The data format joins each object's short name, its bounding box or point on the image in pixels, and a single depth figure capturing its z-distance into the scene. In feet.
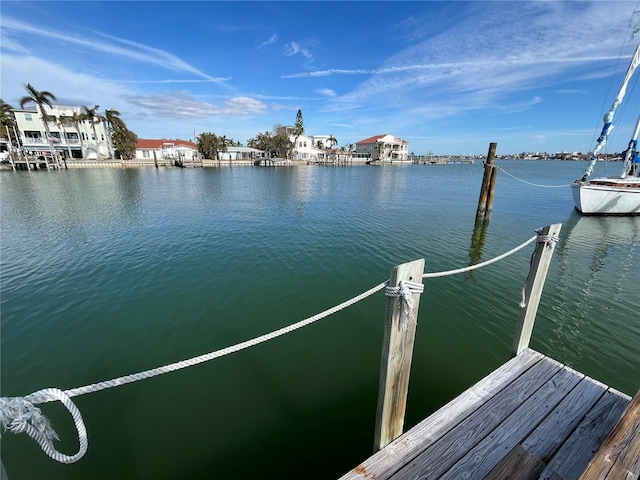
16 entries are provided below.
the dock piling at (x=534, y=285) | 12.00
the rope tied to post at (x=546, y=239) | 11.84
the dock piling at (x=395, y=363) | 8.24
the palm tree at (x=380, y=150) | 315.37
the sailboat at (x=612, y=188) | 56.75
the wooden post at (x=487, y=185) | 54.19
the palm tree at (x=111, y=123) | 183.32
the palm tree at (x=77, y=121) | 170.40
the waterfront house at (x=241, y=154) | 253.24
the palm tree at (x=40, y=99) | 145.59
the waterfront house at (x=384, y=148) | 319.88
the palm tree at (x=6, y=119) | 151.69
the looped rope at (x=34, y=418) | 5.00
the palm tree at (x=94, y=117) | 176.04
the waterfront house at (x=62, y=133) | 163.63
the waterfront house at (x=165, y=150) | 223.92
